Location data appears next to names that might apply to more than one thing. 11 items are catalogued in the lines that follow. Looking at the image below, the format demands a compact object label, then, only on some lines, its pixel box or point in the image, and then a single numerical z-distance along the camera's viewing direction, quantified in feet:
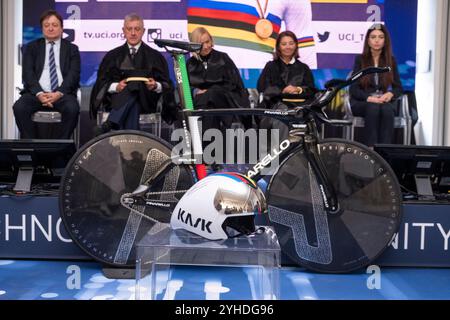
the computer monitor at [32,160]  10.62
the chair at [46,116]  15.23
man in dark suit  15.24
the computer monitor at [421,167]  10.66
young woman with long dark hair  15.51
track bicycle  9.59
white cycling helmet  6.82
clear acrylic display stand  6.32
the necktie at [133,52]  16.19
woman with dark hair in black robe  15.90
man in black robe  13.60
